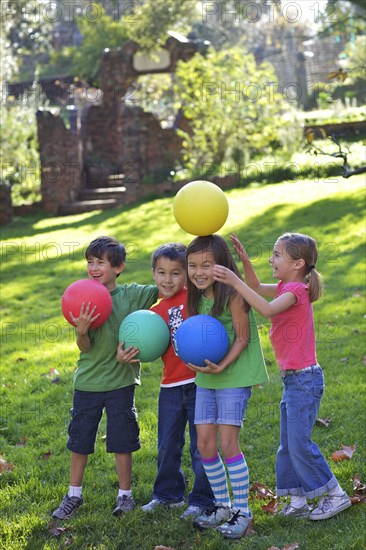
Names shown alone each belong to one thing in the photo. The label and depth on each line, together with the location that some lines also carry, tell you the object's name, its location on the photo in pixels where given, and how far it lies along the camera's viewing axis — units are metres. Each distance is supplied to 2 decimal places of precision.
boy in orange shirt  3.60
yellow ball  3.36
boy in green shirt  3.70
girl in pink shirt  3.38
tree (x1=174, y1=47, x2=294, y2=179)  16.36
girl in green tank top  3.34
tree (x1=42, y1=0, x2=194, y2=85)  25.94
